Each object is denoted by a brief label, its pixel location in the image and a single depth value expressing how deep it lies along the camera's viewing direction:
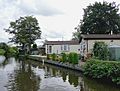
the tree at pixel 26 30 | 26.21
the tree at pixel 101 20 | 19.97
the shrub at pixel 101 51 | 9.81
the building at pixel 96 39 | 13.31
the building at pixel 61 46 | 19.60
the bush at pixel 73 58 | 10.74
